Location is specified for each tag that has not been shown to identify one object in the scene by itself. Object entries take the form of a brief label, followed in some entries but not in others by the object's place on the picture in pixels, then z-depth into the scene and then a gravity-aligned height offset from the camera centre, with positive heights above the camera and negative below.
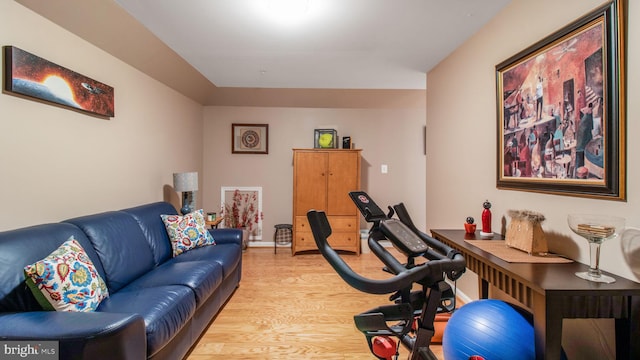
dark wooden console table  1.09 -0.51
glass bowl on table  1.18 -0.21
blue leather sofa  1.12 -0.64
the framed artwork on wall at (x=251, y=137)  4.48 +0.75
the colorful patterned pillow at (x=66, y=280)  1.32 -0.51
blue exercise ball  1.19 -0.71
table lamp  3.13 -0.05
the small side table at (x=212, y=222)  3.28 -0.50
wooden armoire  4.04 -0.13
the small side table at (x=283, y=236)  4.43 -0.89
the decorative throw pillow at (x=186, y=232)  2.52 -0.48
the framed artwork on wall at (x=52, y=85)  1.61 +0.68
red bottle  2.03 -0.28
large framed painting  1.26 +0.41
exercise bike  0.77 -0.28
